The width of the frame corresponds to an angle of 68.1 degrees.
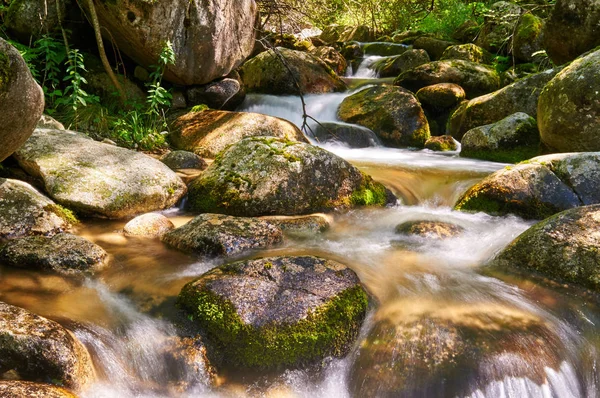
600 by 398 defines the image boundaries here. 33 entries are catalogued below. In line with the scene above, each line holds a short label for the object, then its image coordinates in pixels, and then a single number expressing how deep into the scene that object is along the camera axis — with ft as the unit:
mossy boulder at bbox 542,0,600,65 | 26.08
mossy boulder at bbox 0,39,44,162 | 11.34
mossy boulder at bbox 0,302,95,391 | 6.90
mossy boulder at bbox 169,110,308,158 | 24.23
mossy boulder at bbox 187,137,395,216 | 15.76
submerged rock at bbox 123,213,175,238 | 13.64
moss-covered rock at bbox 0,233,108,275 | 10.65
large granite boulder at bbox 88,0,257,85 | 24.17
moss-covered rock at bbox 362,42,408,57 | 53.38
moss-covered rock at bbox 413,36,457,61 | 48.39
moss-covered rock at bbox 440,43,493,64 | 43.14
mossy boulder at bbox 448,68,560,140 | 27.94
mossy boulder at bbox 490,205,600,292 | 11.07
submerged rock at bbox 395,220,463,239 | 14.65
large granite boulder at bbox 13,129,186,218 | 14.70
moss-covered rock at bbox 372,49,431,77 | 45.11
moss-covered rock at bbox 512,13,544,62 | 39.19
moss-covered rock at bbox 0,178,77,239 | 12.71
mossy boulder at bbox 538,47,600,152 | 19.83
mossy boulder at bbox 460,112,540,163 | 24.36
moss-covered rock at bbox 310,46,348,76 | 47.09
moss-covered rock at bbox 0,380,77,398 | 6.01
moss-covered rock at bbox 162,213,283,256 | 12.24
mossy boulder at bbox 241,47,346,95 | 36.37
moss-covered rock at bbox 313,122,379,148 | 30.90
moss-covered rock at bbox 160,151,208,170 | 21.09
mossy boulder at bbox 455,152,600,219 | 15.64
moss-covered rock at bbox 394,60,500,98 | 35.81
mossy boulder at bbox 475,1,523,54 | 41.19
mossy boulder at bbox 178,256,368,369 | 8.41
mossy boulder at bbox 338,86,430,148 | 31.09
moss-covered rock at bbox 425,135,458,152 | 29.89
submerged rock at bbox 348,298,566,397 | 8.25
